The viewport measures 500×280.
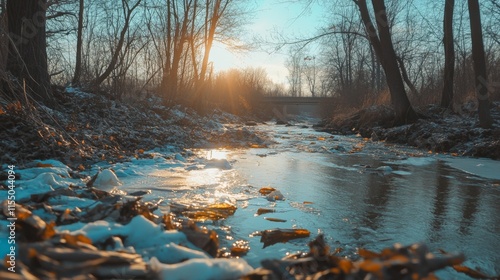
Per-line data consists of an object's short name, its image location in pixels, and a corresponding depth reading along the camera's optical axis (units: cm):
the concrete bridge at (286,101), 3959
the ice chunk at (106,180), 319
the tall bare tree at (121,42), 1016
